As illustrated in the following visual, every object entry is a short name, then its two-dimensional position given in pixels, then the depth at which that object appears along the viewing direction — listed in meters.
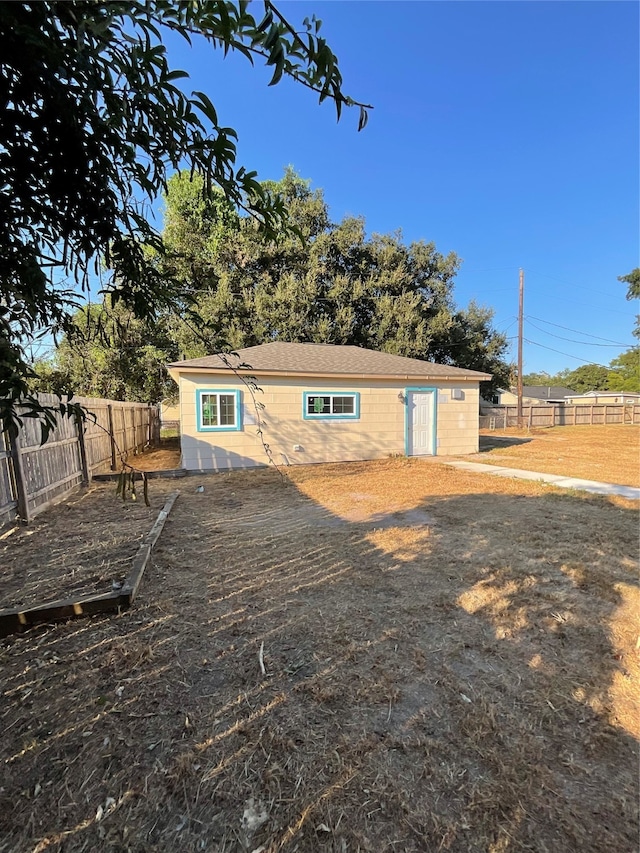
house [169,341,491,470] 9.77
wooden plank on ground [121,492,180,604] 2.96
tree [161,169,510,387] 18.17
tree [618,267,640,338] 27.94
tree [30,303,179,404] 15.56
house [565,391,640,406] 43.91
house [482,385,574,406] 43.02
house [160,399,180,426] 27.99
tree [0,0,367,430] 1.02
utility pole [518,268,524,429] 21.78
